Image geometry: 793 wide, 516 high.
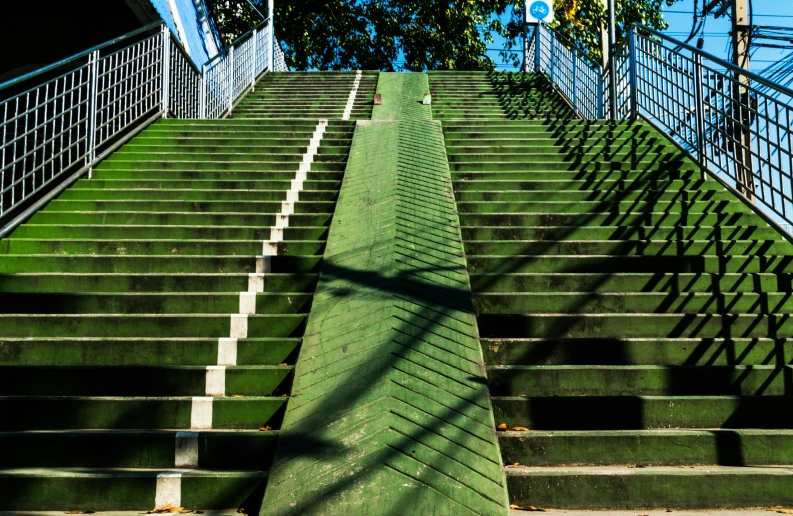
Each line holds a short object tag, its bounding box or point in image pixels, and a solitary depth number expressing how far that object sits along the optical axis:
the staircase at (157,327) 3.39
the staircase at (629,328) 3.38
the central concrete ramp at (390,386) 2.98
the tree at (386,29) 24.81
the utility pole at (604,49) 15.67
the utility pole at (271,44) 17.34
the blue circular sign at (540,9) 15.90
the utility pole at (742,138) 6.03
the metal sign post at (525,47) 18.33
